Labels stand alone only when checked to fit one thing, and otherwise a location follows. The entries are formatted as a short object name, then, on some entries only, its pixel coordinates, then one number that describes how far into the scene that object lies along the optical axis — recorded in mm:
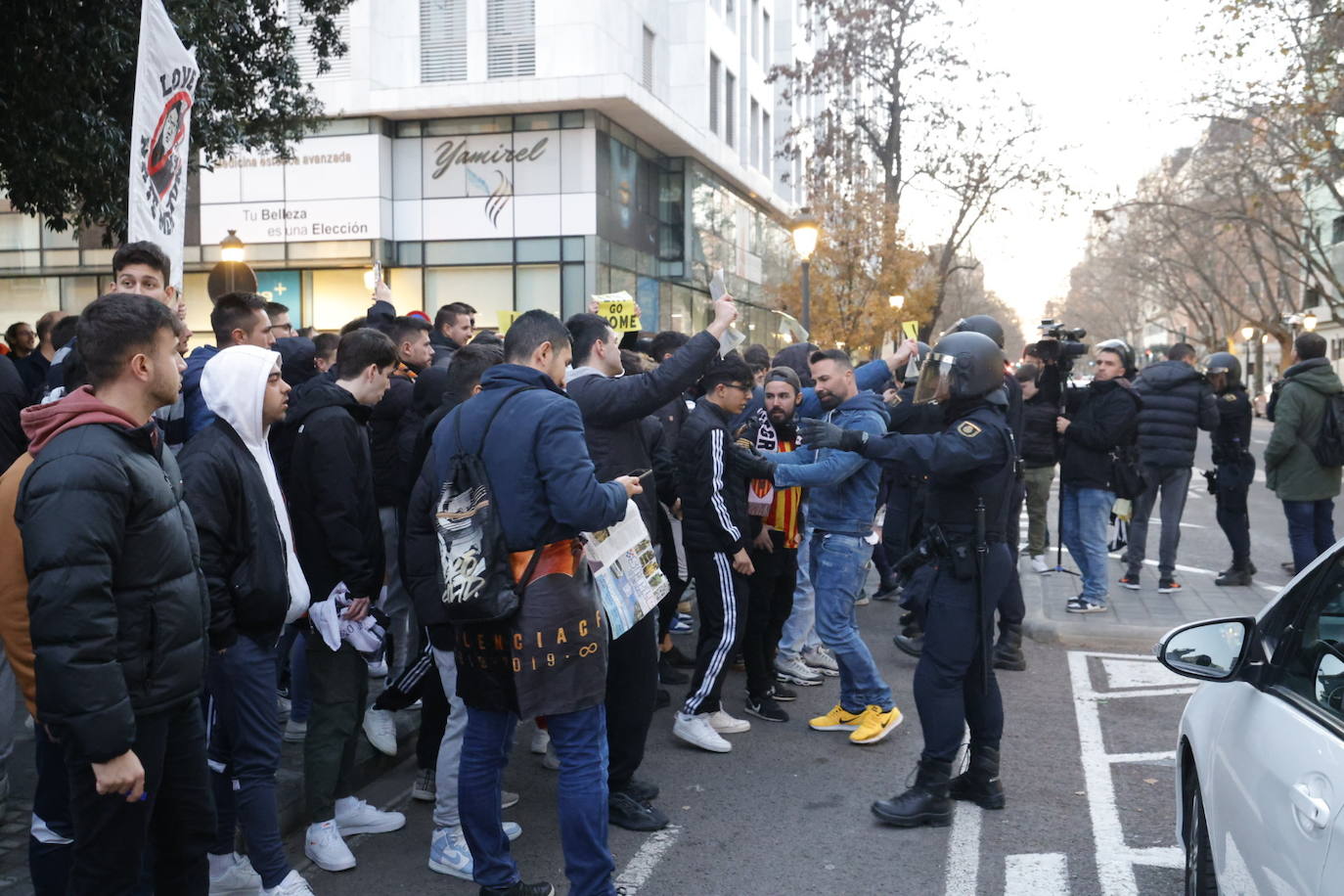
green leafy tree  9422
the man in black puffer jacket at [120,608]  2572
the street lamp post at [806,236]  16766
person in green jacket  8992
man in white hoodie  3559
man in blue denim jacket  5805
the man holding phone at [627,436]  4480
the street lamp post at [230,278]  10797
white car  2244
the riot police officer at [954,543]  4699
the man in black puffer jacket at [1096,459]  8781
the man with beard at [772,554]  6082
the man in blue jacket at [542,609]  3613
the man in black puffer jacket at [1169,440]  9578
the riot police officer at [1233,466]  9859
